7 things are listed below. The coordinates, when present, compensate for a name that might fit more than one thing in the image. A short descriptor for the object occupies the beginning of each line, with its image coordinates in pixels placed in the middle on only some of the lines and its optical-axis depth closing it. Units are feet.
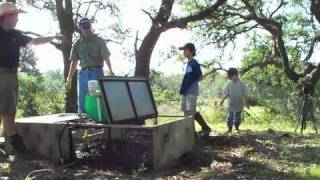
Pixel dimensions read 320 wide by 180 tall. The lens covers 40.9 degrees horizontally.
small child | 29.75
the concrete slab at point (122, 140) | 16.60
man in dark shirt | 17.33
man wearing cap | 20.97
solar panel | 17.32
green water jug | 17.64
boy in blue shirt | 23.25
